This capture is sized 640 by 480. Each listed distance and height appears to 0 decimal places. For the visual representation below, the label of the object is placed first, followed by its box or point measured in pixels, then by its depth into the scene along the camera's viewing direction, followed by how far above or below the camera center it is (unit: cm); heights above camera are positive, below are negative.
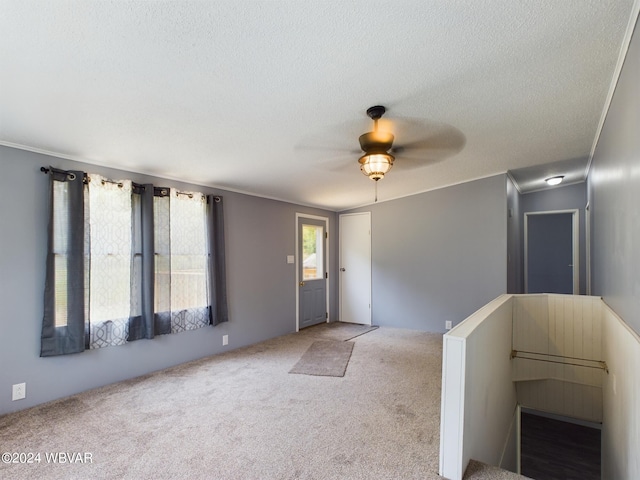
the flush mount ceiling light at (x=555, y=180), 509 +105
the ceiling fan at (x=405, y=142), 257 +103
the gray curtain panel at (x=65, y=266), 279 -17
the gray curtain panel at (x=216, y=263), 413 -21
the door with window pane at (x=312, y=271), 578 -48
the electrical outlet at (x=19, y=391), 265 -119
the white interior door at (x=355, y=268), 616 -43
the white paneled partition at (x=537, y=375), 184 -112
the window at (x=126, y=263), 287 -16
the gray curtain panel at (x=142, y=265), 338 -19
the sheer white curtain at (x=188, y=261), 379 -17
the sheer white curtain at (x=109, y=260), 309 -13
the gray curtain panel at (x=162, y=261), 358 -16
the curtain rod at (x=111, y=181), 280 +66
